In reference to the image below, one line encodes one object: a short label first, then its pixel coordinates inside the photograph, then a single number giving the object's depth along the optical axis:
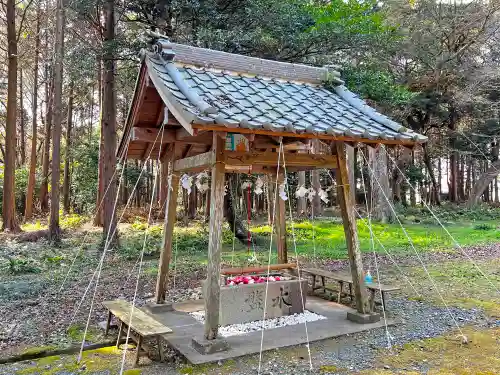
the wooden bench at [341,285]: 6.02
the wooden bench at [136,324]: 4.26
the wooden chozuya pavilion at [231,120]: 4.41
